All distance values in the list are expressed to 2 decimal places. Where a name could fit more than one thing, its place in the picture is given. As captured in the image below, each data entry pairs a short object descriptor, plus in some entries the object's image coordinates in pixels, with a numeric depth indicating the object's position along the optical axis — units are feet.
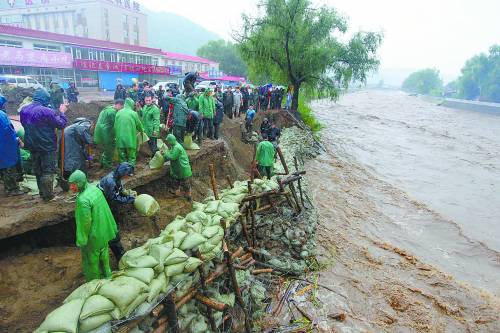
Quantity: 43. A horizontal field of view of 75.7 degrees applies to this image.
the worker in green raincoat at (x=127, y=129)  19.49
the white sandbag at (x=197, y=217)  16.49
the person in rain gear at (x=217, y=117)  34.50
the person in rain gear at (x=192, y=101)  29.07
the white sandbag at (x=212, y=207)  17.75
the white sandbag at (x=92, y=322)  9.64
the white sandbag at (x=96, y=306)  9.75
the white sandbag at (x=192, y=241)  13.76
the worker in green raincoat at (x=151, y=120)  23.27
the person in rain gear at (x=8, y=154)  15.93
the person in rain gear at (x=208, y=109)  30.73
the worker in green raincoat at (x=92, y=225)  11.94
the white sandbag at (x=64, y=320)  9.20
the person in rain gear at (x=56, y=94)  35.55
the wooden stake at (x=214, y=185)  18.94
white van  52.45
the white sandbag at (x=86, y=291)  10.55
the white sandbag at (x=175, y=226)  15.24
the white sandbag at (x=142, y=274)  11.50
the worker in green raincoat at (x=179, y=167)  20.43
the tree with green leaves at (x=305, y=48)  60.95
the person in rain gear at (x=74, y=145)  17.62
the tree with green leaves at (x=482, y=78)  202.25
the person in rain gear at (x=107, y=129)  20.70
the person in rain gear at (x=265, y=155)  29.01
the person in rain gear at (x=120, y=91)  38.60
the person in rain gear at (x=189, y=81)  29.12
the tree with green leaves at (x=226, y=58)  169.48
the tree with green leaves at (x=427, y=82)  306.92
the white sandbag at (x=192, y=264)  12.68
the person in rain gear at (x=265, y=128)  39.89
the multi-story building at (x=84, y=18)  134.82
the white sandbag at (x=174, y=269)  12.25
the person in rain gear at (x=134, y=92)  35.88
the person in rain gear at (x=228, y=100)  47.09
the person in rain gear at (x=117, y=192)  14.42
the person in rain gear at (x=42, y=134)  15.31
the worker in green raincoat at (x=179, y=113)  25.22
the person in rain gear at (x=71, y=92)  45.60
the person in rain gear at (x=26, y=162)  19.86
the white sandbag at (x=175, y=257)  12.49
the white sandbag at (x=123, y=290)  10.34
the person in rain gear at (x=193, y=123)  26.61
